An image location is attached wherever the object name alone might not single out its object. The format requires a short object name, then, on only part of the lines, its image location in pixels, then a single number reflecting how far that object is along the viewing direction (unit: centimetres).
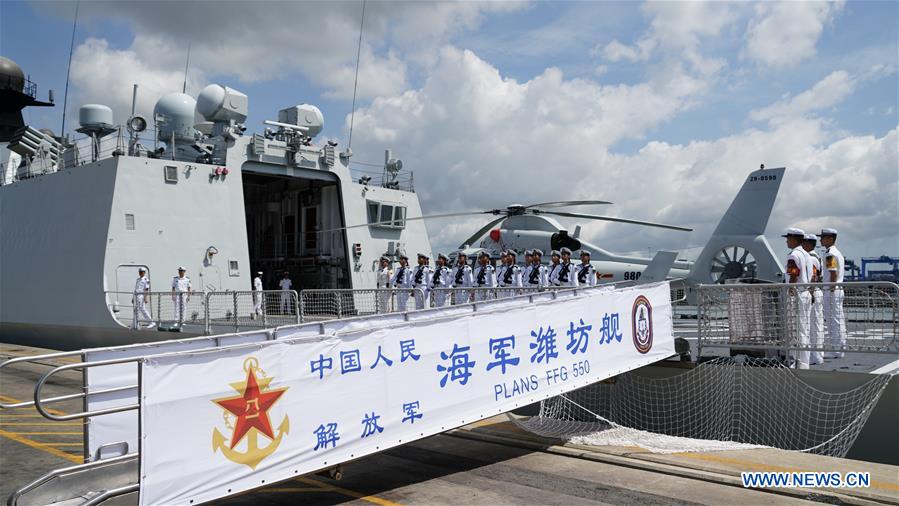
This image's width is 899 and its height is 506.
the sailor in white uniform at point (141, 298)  1484
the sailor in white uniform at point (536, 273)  1352
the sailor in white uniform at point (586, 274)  1259
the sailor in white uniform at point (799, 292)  795
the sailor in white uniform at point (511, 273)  1341
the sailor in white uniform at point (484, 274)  1366
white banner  427
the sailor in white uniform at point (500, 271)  1412
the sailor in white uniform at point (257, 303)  1289
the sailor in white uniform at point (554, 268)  1317
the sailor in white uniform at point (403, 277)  1542
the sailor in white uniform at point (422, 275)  1477
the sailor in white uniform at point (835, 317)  784
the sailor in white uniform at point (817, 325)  798
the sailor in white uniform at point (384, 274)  1661
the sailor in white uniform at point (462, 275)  1401
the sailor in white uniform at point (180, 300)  1393
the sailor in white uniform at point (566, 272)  1295
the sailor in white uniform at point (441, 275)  1432
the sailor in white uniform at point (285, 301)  1281
